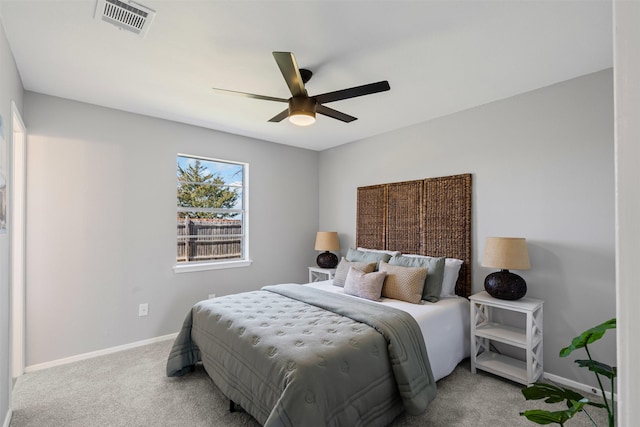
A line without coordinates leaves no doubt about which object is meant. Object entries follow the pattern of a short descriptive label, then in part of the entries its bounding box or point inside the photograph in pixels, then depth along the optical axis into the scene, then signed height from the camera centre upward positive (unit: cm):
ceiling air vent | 179 +118
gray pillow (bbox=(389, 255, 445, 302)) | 300 -59
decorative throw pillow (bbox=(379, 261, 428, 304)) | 294 -66
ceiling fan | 194 +83
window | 392 +1
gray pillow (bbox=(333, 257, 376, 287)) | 334 -59
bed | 178 -88
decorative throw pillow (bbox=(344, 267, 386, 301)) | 301 -69
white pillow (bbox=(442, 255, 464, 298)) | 313 -64
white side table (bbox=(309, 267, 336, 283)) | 438 -89
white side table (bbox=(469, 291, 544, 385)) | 254 -105
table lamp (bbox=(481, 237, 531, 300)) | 266 -42
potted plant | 109 -69
